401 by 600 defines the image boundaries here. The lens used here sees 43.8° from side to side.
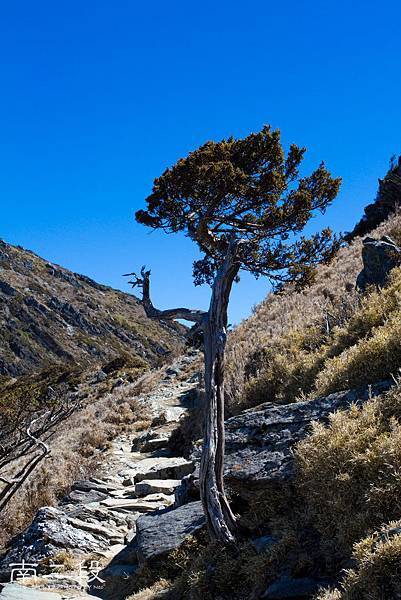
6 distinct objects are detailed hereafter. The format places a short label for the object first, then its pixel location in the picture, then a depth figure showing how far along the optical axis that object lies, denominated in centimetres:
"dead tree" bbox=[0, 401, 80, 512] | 1195
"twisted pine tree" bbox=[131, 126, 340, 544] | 866
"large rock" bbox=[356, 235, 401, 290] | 1259
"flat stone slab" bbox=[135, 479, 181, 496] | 1173
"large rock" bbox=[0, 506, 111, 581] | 924
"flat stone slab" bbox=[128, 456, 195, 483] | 1269
